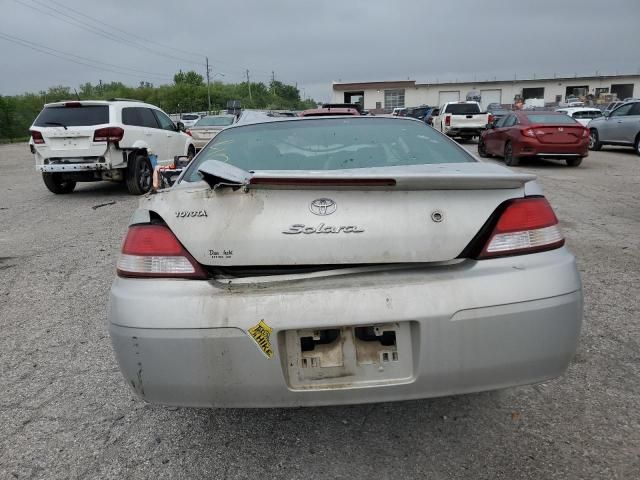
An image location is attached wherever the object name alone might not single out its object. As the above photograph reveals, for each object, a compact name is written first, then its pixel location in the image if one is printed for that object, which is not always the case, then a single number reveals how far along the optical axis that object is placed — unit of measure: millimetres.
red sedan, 12008
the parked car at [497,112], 29528
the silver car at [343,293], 1854
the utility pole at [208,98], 66625
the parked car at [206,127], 15422
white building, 67562
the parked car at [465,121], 21359
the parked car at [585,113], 24534
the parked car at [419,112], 37000
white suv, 8953
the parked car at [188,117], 39516
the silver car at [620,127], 14734
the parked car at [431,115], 26641
